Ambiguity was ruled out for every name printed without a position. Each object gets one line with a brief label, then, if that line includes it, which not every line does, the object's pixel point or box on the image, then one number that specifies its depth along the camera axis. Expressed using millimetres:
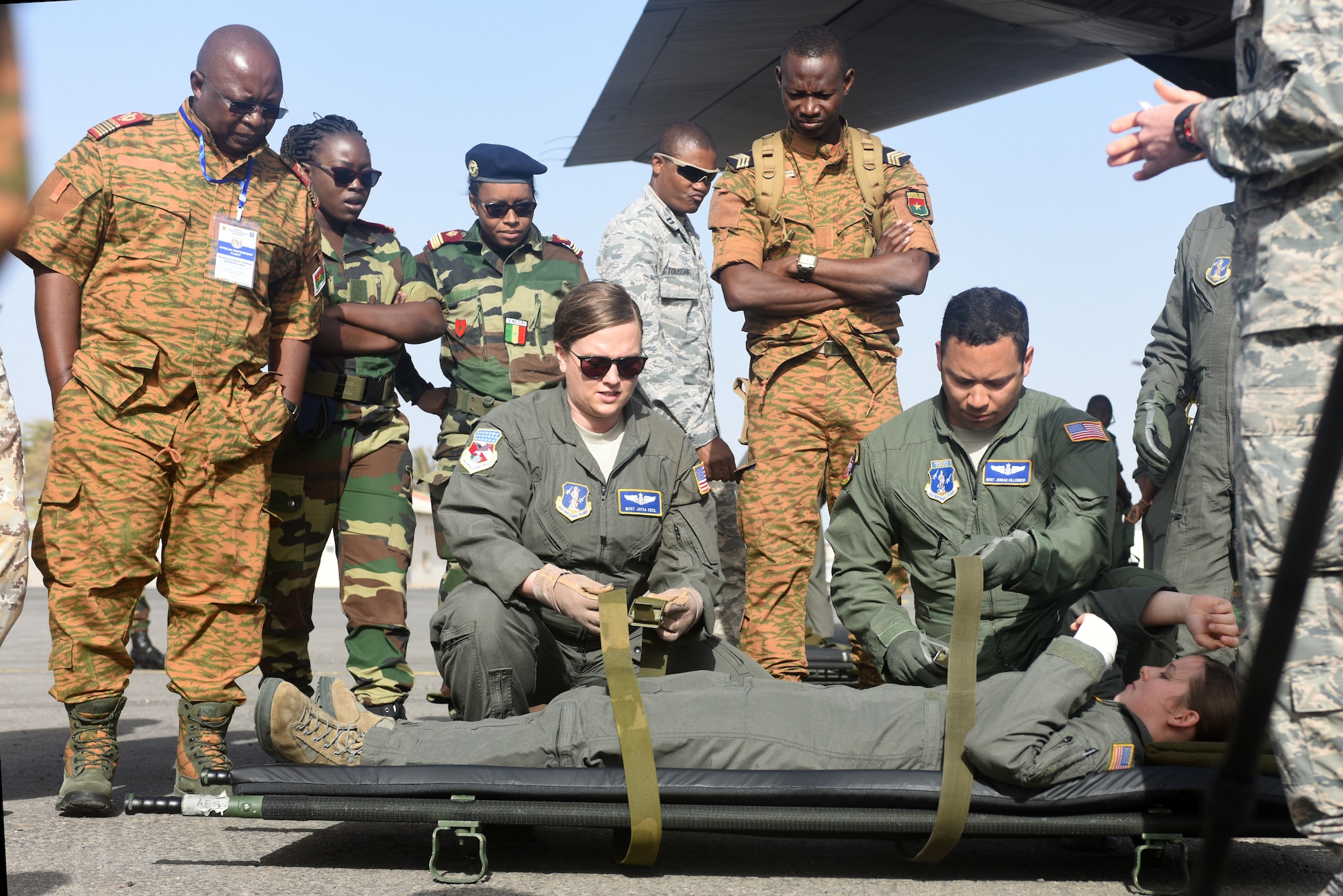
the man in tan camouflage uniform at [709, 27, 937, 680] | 4312
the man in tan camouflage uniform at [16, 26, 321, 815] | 3377
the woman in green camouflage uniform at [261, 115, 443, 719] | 4309
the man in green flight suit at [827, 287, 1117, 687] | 3434
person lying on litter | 2773
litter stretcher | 2578
